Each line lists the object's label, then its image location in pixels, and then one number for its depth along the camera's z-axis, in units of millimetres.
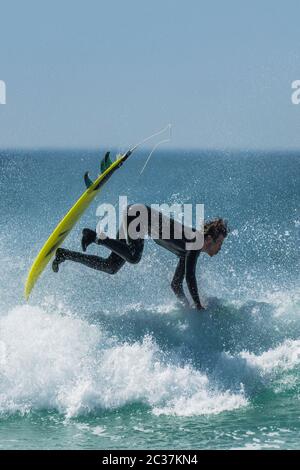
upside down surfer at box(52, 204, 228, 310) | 15695
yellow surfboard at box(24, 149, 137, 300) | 16453
